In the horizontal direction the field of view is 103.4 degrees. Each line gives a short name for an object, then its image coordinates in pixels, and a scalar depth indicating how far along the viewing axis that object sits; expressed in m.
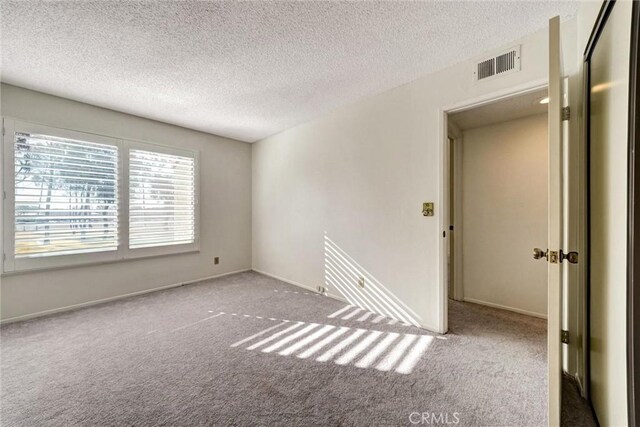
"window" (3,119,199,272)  2.69
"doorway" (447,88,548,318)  2.80
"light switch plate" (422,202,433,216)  2.40
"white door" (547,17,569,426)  1.20
